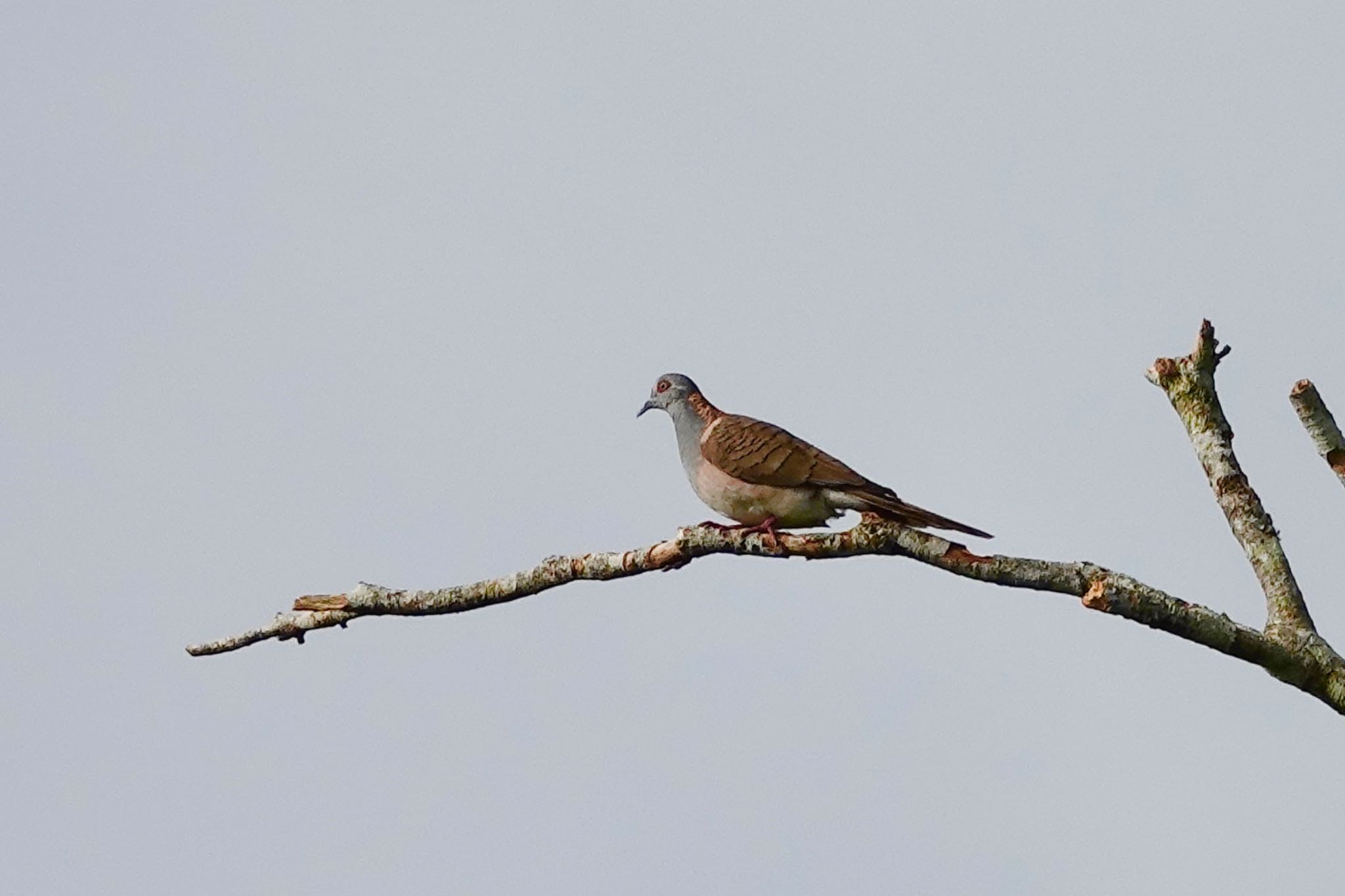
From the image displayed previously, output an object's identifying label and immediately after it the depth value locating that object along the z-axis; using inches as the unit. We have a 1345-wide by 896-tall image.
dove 609.9
